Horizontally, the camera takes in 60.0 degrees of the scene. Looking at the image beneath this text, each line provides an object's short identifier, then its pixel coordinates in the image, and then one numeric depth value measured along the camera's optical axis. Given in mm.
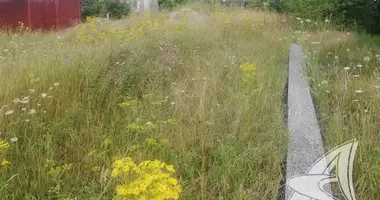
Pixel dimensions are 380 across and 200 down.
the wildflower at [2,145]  1828
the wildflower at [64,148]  2389
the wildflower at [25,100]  2436
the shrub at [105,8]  13773
